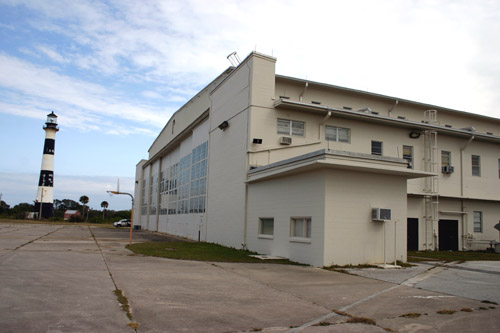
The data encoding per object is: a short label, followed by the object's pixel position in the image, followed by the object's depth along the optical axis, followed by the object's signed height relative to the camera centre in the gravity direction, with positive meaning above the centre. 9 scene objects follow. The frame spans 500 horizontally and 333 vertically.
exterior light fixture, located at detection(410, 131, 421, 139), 25.00 +5.23
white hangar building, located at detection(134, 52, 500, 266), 15.27 +2.11
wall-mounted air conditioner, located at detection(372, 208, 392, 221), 15.34 +0.23
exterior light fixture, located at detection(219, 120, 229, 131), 23.45 +5.02
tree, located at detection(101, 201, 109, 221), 113.93 +1.43
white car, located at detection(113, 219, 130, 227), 69.25 -2.26
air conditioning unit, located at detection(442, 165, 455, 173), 25.40 +3.27
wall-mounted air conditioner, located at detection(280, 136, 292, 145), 20.94 +3.82
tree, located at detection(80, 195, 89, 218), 106.91 +2.22
